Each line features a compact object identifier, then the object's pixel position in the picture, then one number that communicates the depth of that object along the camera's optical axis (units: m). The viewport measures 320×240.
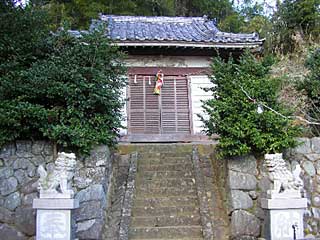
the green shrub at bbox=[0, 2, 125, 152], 6.19
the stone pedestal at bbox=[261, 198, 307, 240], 5.45
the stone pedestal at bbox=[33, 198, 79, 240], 5.22
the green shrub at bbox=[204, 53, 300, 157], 6.36
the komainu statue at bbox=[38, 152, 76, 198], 5.28
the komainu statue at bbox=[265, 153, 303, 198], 5.51
